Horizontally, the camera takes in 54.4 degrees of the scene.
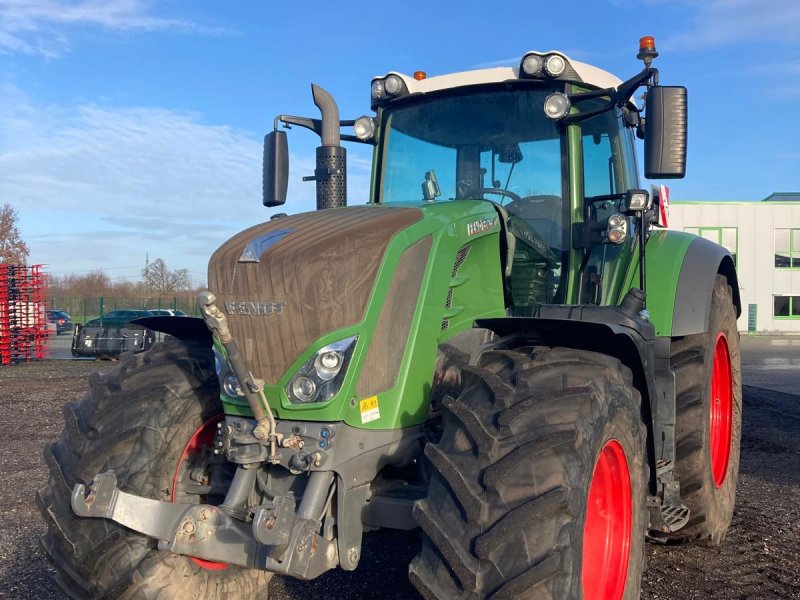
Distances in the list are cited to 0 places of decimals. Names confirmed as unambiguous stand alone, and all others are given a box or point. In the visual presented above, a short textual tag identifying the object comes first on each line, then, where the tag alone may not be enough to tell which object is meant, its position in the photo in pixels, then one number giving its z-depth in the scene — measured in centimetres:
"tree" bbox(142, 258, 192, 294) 5656
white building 3575
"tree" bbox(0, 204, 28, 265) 4531
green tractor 277
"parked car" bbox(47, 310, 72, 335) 3906
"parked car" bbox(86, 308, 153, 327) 2578
